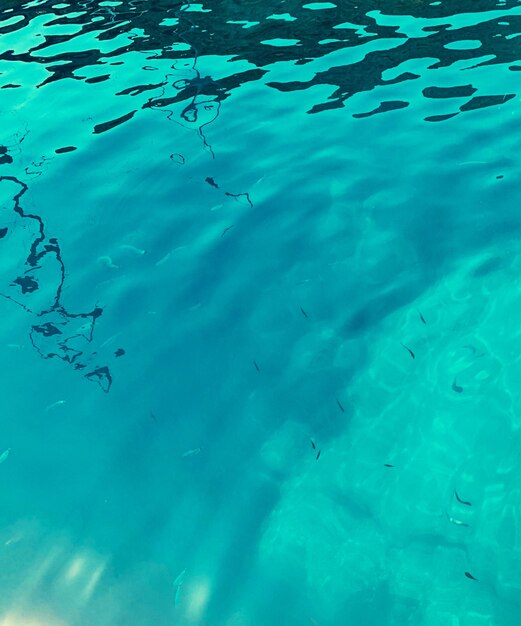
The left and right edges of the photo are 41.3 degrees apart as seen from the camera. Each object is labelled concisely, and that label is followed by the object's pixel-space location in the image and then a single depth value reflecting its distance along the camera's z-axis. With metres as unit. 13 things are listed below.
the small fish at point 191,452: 4.40
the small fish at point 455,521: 3.93
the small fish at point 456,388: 4.64
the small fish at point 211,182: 6.53
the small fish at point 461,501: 4.03
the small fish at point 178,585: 3.70
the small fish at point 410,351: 4.90
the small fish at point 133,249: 5.88
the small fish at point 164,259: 5.76
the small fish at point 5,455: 4.48
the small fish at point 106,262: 5.77
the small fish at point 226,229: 5.98
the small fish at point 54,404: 4.75
